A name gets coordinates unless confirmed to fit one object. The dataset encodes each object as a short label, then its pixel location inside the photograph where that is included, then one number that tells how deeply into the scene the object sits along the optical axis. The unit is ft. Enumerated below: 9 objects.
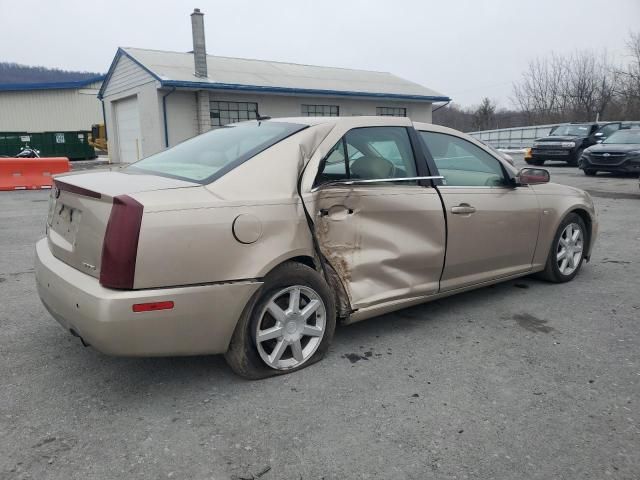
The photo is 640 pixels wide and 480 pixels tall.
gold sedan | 8.33
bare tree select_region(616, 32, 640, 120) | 121.49
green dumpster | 99.45
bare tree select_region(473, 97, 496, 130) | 180.65
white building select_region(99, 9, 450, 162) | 61.36
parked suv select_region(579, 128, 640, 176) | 49.93
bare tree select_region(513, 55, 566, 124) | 156.46
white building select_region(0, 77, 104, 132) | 132.26
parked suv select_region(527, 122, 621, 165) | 64.03
